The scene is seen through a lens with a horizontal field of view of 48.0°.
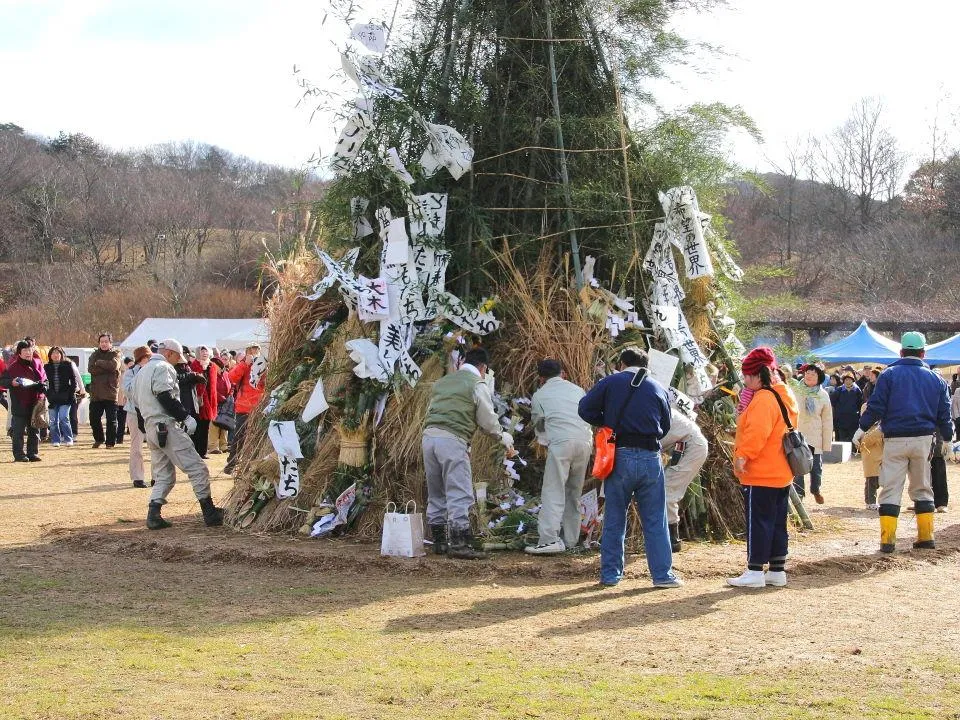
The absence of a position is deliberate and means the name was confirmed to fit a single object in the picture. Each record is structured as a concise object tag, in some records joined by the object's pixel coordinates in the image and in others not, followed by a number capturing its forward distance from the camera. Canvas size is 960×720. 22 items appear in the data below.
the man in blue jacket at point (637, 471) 7.96
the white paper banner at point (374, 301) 9.82
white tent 32.84
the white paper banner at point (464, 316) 10.00
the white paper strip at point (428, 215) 10.14
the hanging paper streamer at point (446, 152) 10.28
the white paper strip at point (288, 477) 9.88
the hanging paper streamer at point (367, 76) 10.28
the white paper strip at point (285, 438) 9.91
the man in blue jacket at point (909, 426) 9.62
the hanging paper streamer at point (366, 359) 9.62
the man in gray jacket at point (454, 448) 8.89
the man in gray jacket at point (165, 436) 10.43
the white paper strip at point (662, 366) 9.91
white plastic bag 8.87
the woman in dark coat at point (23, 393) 17.31
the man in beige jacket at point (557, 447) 9.09
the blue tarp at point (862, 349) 26.73
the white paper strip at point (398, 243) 10.02
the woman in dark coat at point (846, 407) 21.12
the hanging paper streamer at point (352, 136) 10.29
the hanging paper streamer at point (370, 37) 10.45
